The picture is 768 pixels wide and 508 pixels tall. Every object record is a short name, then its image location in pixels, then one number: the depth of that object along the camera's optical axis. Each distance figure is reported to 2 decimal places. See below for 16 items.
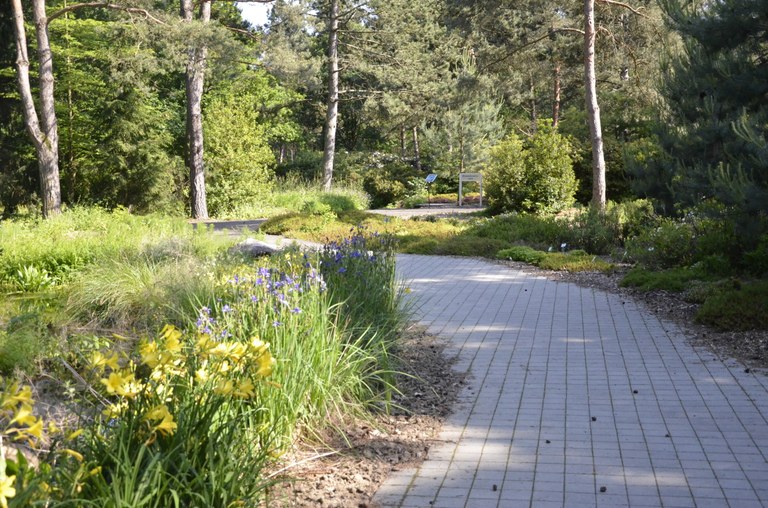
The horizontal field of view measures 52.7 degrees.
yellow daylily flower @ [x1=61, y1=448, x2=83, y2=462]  2.58
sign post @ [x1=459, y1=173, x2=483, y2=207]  32.34
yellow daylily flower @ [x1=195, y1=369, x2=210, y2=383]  3.55
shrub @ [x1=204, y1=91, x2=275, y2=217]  29.27
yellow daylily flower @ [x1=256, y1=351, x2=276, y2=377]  3.45
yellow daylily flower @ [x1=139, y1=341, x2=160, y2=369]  3.12
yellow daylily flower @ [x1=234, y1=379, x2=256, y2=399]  3.25
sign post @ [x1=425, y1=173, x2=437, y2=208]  35.36
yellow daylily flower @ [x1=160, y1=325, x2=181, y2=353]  3.27
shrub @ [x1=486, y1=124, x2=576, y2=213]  22.31
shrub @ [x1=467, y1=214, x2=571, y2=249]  16.31
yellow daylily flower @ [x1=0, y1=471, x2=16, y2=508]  2.19
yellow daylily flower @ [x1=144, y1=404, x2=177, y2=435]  2.94
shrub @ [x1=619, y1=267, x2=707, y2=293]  10.52
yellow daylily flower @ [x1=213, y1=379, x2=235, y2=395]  3.21
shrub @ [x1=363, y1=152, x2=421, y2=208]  36.84
